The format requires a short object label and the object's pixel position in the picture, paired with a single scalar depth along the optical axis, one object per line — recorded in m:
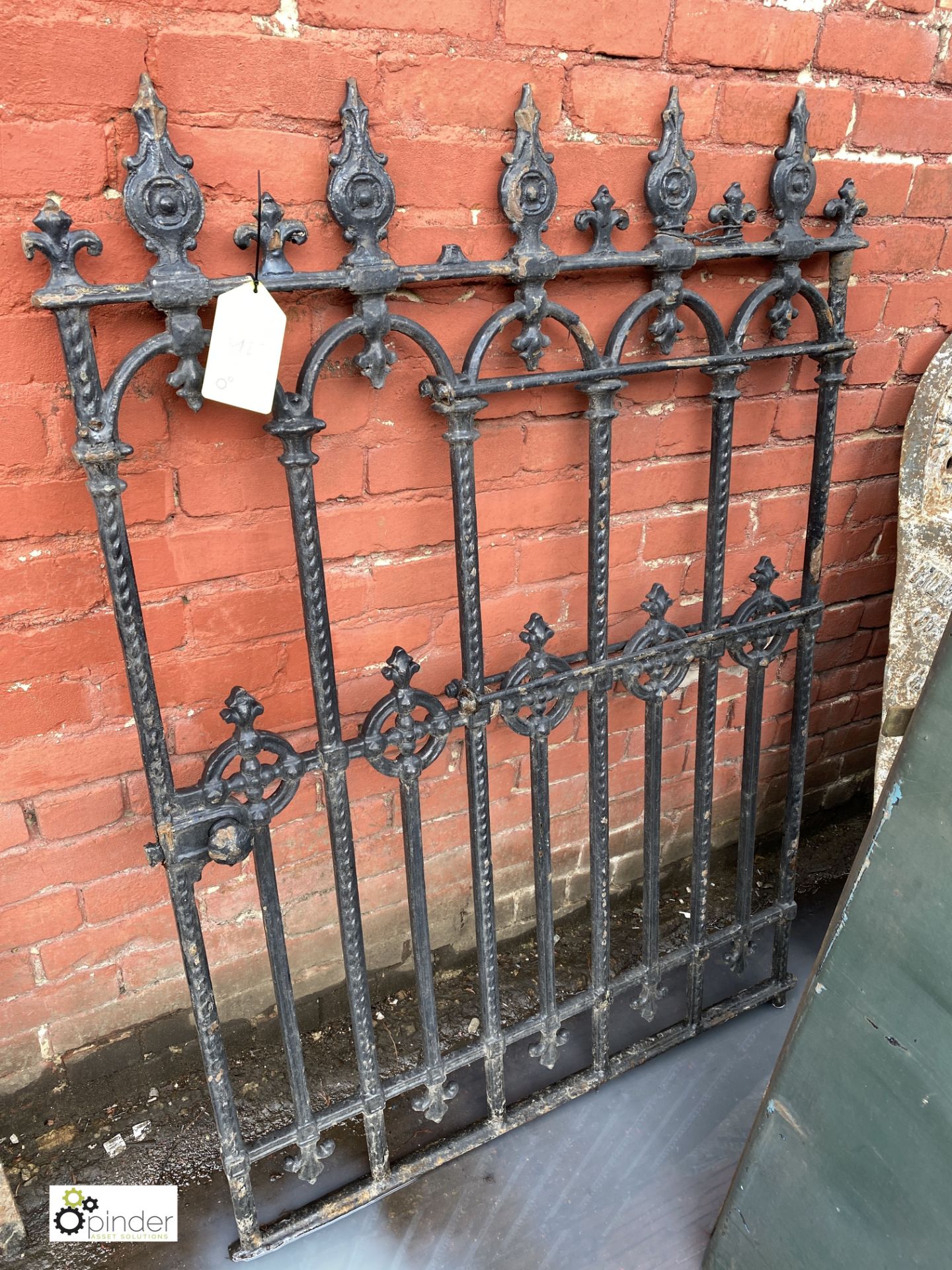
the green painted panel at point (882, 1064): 1.01
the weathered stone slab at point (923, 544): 1.83
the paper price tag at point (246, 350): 1.07
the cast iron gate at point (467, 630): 1.09
